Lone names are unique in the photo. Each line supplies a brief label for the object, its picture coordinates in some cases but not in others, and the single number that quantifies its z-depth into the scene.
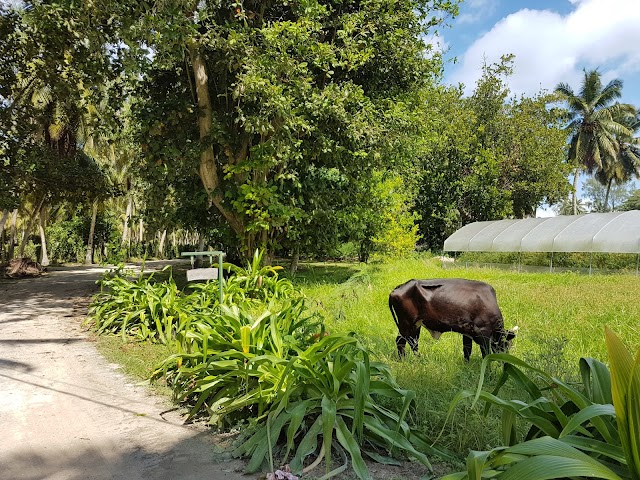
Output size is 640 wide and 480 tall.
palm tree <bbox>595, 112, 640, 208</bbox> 46.12
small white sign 5.80
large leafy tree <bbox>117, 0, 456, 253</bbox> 9.46
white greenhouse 16.88
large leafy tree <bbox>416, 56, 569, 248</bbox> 28.59
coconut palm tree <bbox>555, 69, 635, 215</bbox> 43.66
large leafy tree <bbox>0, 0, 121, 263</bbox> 9.76
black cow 5.16
